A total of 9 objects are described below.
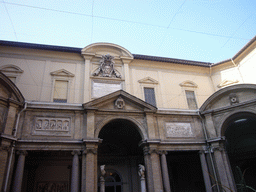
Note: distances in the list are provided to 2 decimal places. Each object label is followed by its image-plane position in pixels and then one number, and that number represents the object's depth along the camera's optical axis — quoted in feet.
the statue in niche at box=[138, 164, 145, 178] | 43.44
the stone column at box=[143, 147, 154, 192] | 42.29
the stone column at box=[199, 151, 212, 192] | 44.48
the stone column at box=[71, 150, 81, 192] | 39.01
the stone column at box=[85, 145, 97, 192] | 38.75
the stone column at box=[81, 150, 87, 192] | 38.67
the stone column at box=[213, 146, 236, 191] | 43.91
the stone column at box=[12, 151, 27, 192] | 36.32
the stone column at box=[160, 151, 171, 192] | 42.75
